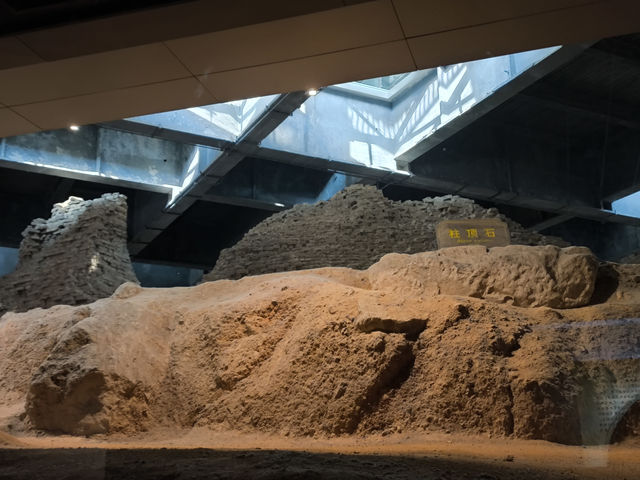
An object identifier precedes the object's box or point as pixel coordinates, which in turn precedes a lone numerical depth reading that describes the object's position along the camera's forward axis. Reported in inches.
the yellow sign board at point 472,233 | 173.2
